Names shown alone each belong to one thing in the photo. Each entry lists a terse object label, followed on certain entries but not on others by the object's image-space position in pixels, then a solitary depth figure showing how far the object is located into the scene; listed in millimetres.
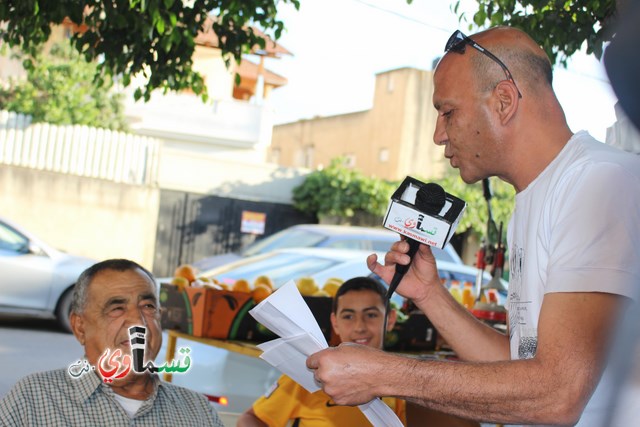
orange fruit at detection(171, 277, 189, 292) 5039
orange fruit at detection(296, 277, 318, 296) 5188
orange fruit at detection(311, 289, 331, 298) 4945
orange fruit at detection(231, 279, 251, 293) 5065
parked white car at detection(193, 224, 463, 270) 9422
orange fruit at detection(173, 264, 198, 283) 5438
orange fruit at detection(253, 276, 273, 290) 5427
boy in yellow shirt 3545
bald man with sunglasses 1642
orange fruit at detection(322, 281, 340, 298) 5241
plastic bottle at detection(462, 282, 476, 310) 5863
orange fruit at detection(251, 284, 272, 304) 4637
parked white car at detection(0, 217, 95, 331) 9680
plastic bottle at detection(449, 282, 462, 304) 6000
